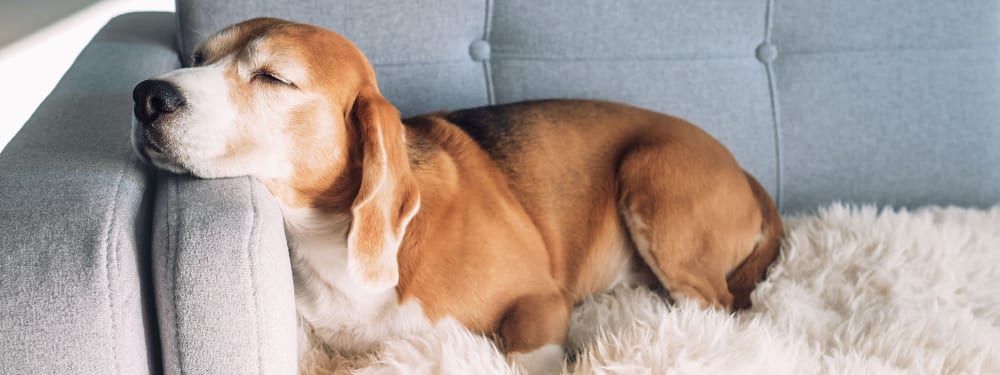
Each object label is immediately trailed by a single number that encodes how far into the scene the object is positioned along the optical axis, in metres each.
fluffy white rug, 1.32
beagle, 1.32
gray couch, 2.06
